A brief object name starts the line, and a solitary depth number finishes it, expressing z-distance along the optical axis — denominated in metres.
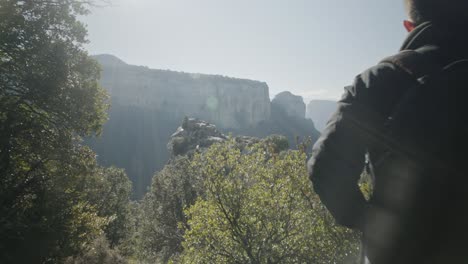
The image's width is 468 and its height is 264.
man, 1.54
